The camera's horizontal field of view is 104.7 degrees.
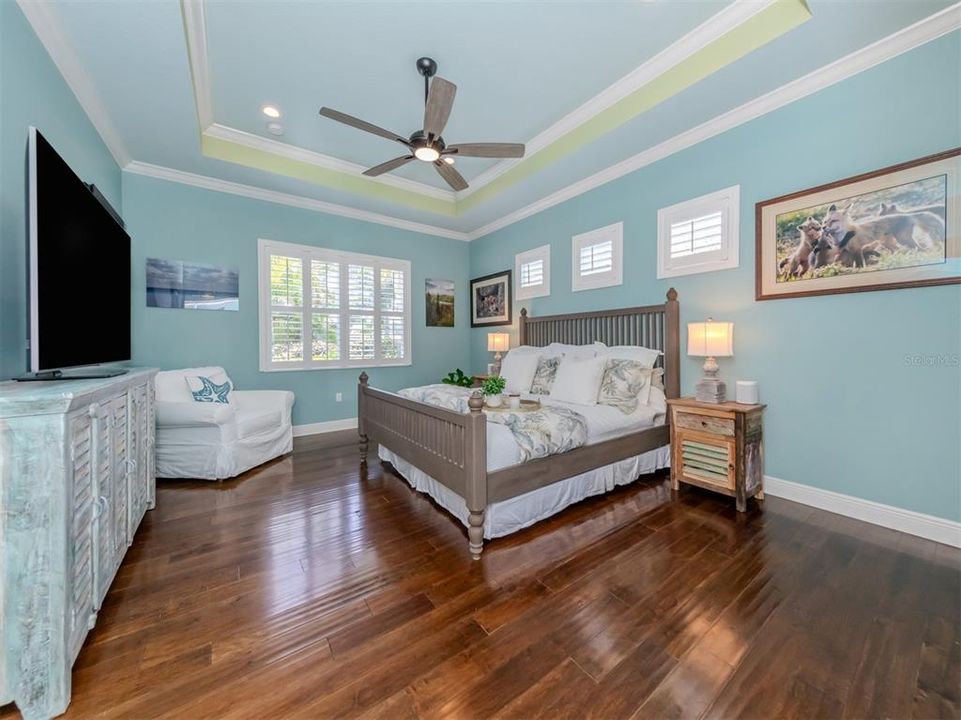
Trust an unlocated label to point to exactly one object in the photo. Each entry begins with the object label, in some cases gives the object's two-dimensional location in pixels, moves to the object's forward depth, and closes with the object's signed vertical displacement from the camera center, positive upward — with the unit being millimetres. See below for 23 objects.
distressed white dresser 1092 -567
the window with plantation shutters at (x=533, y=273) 4738 +1104
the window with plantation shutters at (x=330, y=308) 4551 +635
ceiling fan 2273 +1563
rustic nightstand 2547 -672
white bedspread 2221 -918
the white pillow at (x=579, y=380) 3213 -225
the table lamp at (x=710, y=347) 2814 +62
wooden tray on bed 2835 -405
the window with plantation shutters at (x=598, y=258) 3887 +1075
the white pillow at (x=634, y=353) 3303 +19
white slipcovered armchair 3047 -680
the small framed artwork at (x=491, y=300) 5391 +857
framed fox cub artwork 2098 +782
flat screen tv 1389 +405
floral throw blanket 2322 -479
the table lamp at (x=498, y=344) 4988 +157
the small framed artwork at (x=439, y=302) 5801 +857
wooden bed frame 2082 -573
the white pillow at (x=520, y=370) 3873 -163
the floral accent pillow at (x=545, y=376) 3736 -208
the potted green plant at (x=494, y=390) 2914 -274
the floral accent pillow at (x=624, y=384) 3127 -254
